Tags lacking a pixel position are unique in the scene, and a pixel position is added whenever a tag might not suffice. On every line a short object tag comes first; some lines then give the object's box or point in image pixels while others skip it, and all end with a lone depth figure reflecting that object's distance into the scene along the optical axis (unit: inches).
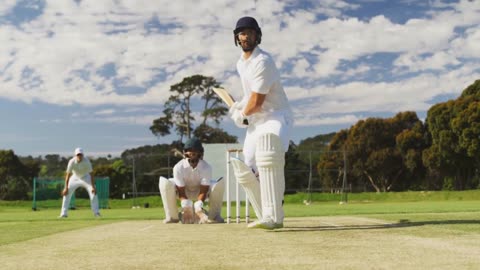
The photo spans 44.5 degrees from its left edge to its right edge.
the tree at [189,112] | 1934.1
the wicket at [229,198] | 338.0
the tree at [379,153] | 2146.9
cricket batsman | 263.4
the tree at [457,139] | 1754.4
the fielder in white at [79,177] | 624.3
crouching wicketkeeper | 362.9
